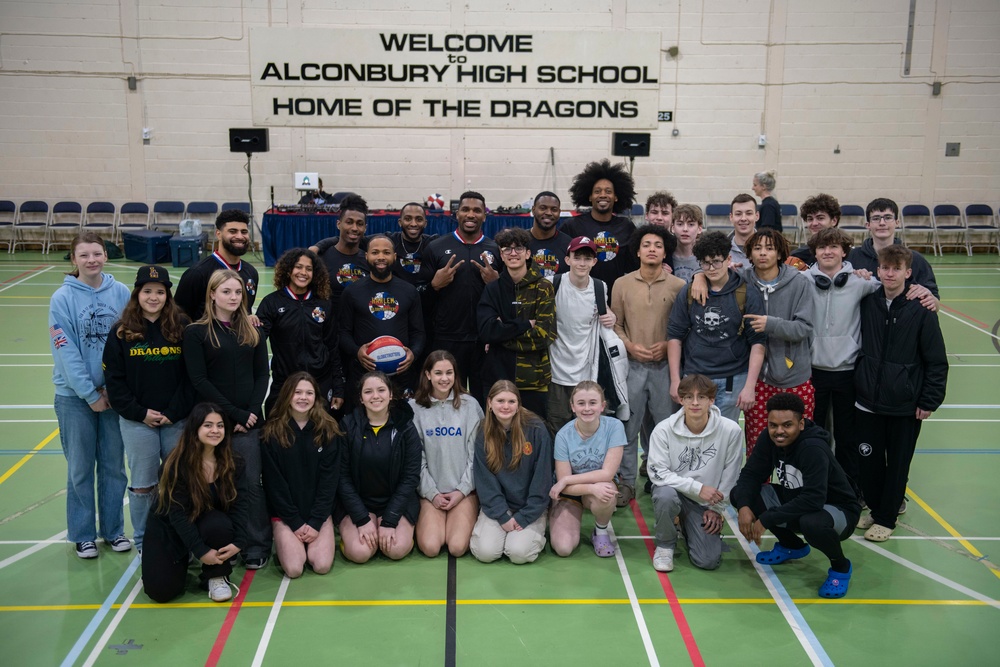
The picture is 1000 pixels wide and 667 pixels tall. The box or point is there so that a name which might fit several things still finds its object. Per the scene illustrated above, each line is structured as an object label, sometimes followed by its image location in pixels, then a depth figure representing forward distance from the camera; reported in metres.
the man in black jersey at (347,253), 6.04
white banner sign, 15.45
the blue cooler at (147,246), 14.88
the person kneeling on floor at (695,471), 4.93
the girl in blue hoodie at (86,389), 4.70
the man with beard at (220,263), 5.19
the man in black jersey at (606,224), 6.34
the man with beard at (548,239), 6.11
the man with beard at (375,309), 5.50
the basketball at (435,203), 14.62
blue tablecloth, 14.04
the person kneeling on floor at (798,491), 4.64
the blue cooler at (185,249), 14.56
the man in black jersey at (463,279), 6.00
